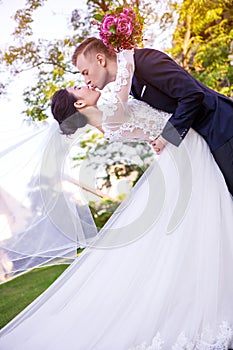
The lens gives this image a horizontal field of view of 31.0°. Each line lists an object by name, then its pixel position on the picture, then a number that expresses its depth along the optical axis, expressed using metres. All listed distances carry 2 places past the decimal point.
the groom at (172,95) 1.76
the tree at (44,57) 7.95
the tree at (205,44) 7.85
